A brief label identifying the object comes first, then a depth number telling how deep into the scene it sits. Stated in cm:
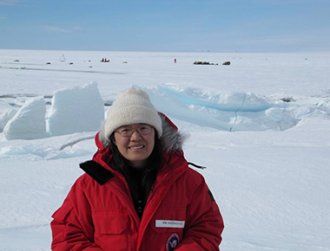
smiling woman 135
